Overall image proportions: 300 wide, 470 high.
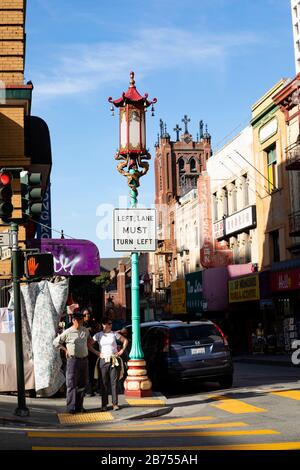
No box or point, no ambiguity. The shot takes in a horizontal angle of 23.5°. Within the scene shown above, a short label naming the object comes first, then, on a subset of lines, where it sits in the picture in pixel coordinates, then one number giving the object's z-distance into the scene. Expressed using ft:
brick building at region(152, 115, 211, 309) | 196.95
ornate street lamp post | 51.80
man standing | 42.16
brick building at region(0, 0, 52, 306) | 54.44
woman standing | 44.29
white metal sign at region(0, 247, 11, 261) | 44.42
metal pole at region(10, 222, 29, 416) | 40.52
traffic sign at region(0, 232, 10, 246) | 41.75
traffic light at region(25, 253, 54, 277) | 42.16
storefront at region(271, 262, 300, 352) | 103.60
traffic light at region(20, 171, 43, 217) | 41.52
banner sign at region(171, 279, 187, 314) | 161.58
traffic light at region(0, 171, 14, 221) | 40.73
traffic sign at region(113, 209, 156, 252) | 51.31
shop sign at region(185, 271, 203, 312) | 145.38
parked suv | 54.03
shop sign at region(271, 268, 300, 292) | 101.14
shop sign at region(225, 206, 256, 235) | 127.65
